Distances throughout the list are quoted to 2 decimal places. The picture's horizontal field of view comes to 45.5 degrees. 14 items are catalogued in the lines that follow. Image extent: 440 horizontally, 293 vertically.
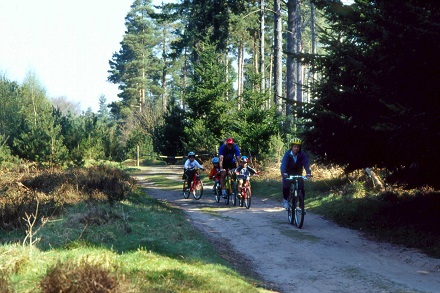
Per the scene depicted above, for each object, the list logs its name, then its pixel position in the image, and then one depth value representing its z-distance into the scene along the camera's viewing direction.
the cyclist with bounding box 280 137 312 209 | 14.12
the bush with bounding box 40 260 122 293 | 5.51
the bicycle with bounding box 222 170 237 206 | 18.58
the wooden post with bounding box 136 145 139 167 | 48.97
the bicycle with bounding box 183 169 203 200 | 20.58
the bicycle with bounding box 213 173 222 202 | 19.27
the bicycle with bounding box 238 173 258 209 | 17.61
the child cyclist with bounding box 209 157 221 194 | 19.61
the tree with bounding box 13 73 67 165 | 27.64
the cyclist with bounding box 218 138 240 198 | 18.89
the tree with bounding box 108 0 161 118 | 76.50
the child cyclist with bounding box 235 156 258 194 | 17.95
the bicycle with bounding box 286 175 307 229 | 13.51
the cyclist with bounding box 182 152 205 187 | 20.84
